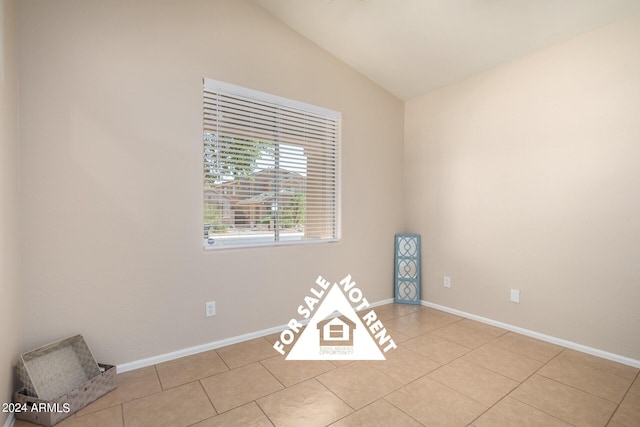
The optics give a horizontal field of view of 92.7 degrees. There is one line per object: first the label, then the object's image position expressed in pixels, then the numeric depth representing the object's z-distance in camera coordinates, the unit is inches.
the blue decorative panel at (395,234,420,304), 154.3
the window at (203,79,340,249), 105.9
